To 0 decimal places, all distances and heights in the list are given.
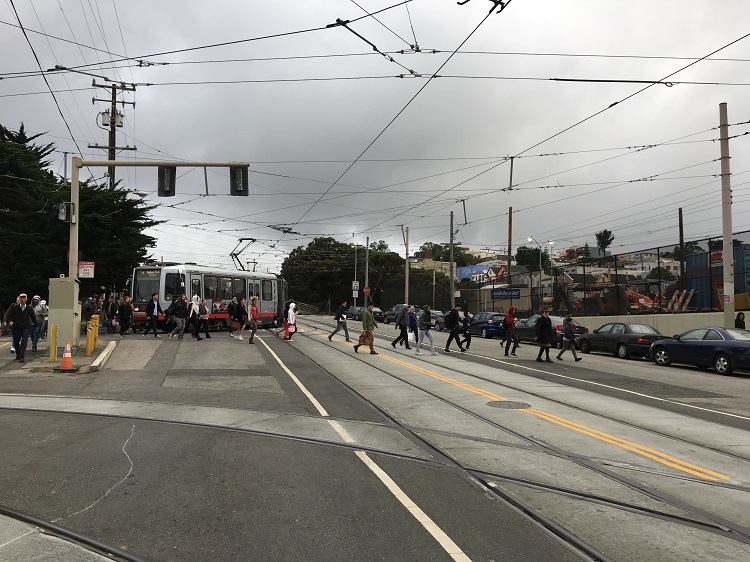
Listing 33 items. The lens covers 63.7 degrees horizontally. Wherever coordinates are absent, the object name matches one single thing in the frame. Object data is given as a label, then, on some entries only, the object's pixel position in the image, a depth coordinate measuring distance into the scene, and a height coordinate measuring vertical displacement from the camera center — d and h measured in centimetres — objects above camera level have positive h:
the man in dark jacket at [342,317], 2392 -70
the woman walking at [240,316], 2378 -67
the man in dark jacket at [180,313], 2197 -51
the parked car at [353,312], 5402 -111
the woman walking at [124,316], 2219 -65
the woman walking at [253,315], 2248 -61
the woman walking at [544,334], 1897 -105
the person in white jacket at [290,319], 2470 -81
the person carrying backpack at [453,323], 2158 -82
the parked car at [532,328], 2576 -127
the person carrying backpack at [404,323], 2178 -86
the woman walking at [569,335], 1926 -109
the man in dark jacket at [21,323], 1533 -63
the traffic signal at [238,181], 1766 +347
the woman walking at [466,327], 2185 -98
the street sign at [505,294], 4302 +49
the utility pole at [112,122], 3188 +938
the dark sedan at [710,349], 1642 -139
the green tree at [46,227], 2856 +362
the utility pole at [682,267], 2695 +154
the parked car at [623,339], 2109 -137
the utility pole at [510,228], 5134 +616
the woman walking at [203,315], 2340 -63
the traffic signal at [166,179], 1731 +345
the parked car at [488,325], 3225 -132
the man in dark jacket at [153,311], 2322 -48
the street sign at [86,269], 2000 +97
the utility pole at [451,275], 4202 +182
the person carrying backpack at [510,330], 2075 -103
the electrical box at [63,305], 1669 -20
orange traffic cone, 1412 -149
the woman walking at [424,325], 2036 -85
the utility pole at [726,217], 1967 +283
